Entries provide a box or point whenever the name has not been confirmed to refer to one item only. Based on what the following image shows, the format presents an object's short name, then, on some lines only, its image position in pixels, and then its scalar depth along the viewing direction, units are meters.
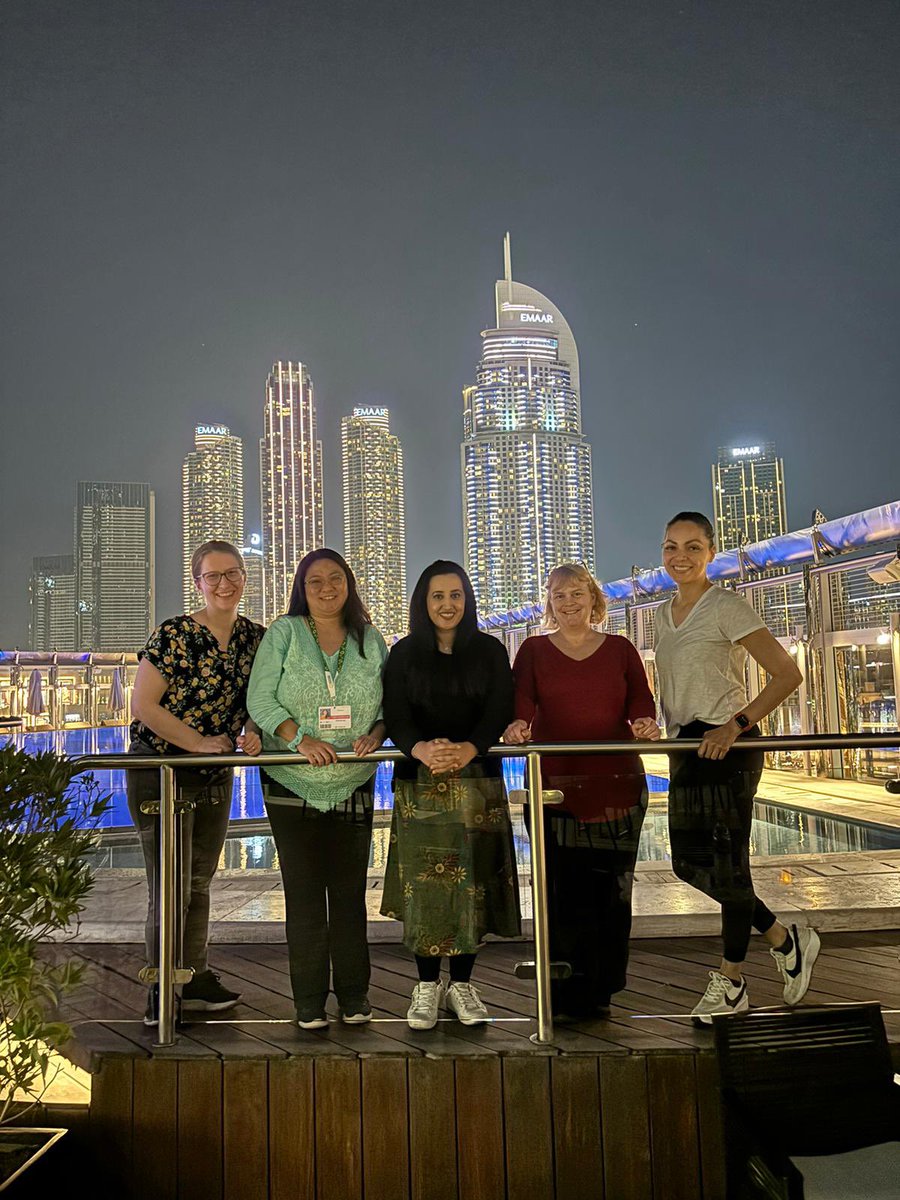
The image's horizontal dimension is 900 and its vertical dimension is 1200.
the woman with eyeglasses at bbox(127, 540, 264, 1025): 2.66
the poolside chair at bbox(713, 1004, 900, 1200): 2.04
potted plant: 2.14
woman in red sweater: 2.53
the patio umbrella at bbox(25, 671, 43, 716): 18.17
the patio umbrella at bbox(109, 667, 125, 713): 19.69
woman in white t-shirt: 2.54
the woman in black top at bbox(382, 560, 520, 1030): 2.53
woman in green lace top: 2.62
